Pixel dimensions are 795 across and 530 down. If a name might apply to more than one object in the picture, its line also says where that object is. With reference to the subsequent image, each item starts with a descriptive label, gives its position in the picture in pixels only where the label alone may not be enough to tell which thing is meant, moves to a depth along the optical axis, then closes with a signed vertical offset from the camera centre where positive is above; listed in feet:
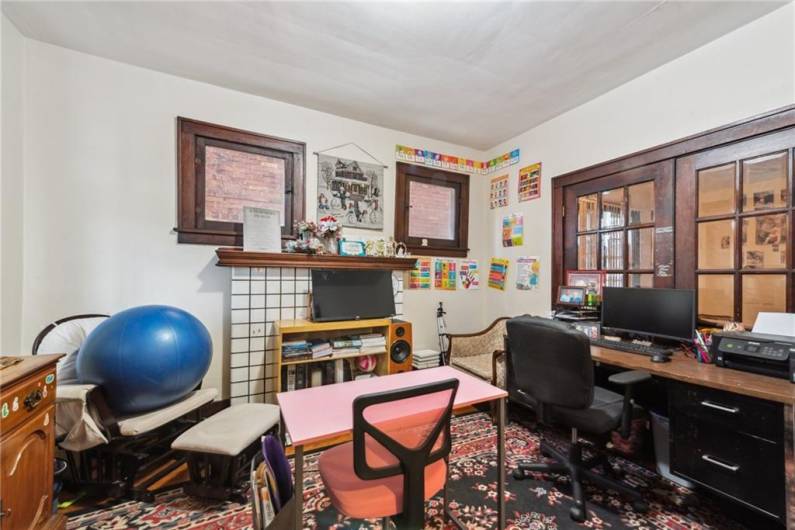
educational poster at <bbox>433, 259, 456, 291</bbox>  11.62 -0.31
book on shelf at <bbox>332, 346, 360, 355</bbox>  8.54 -2.42
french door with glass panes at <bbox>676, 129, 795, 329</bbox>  5.87 +0.87
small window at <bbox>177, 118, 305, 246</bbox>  8.07 +2.42
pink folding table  3.60 -2.00
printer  4.80 -1.40
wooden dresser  3.51 -2.29
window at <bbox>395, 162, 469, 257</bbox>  11.02 +2.11
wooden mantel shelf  7.54 +0.12
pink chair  3.34 -2.16
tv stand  7.79 -1.95
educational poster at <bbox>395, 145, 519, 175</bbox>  11.08 +4.07
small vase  9.20 +0.63
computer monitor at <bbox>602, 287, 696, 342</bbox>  6.47 -1.01
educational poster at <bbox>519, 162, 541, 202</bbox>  10.46 +2.98
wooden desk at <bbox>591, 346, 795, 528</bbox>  4.12 -1.81
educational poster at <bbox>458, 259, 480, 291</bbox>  12.07 -0.31
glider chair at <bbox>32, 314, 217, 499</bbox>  5.03 -2.89
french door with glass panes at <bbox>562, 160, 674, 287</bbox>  7.47 +1.13
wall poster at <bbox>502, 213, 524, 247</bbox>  11.07 +1.35
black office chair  5.16 -2.18
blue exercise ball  5.18 -1.68
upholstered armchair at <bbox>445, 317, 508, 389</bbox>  8.98 -2.91
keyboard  6.31 -1.75
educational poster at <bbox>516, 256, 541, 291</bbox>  10.42 -0.21
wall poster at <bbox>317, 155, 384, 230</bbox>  9.74 +2.45
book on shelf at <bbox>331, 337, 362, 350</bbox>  8.57 -2.21
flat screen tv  8.71 -0.89
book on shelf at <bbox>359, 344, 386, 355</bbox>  8.81 -2.47
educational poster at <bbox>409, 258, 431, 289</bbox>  11.18 -0.34
